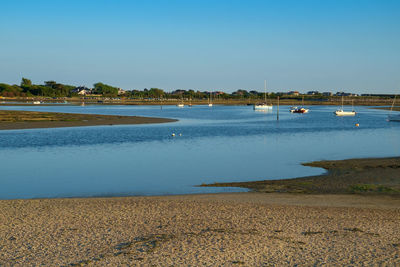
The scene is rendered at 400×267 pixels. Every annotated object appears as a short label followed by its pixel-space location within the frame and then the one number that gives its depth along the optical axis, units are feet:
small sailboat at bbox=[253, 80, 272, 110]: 589.32
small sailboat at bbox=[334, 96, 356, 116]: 428.15
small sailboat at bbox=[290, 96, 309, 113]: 473.59
